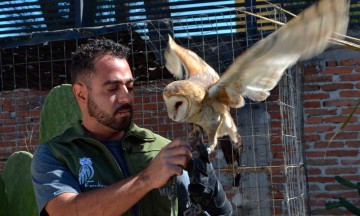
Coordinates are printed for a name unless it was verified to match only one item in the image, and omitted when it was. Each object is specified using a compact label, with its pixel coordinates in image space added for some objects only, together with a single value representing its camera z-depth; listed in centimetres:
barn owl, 216
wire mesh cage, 536
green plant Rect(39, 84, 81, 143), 357
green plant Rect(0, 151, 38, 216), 375
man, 218
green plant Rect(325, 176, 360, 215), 480
